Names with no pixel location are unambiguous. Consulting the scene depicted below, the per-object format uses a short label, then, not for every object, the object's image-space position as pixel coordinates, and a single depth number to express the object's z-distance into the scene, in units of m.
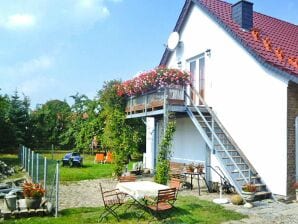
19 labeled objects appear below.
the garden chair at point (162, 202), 6.41
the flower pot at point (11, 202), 6.75
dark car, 16.32
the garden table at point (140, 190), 6.50
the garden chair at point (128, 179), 8.13
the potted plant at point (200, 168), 10.57
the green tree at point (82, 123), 22.76
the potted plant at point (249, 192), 7.95
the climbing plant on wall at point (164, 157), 8.74
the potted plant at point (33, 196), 7.00
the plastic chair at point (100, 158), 19.20
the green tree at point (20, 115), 24.21
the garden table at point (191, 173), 9.65
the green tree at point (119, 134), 11.80
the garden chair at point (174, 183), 7.89
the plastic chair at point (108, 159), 19.32
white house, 8.49
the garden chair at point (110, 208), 6.49
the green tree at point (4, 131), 21.85
